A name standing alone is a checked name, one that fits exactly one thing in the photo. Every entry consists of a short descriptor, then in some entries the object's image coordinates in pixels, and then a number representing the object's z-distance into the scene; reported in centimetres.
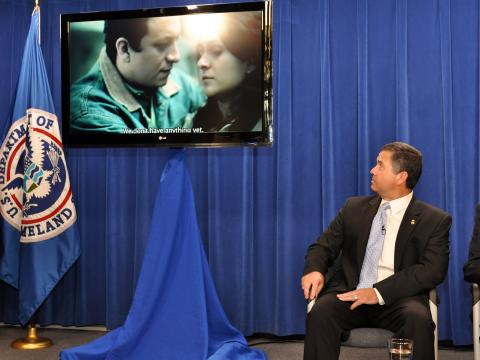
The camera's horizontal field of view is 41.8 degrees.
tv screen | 367
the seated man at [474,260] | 307
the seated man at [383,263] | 304
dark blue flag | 426
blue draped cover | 373
